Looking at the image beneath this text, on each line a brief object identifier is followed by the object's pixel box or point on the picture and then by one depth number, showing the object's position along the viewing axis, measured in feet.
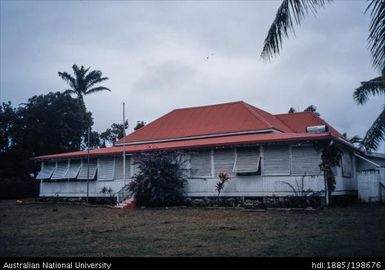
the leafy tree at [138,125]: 133.10
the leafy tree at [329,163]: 54.95
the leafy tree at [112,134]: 155.33
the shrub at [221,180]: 61.46
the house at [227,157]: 59.26
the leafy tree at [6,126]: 121.19
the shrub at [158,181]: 64.54
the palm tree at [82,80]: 140.26
